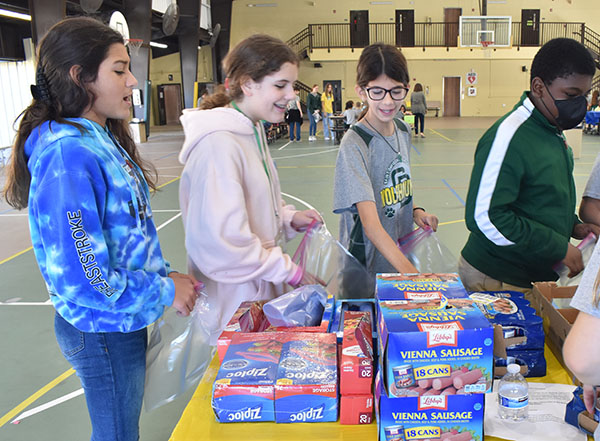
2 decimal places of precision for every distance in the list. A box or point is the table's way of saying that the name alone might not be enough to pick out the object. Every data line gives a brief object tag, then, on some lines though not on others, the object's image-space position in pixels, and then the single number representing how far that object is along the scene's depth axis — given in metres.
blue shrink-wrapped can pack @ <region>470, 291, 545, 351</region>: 1.40
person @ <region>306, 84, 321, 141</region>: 15.48
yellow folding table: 1.19
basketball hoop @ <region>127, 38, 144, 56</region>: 13.85
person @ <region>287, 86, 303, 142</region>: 15.15
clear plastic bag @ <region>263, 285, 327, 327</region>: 1.47
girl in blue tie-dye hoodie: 1.25
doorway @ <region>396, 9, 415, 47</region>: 25.59
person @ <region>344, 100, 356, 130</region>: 12.89
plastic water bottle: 1.23
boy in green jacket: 1.70
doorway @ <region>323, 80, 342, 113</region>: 26.20
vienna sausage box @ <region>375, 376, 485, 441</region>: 1.09
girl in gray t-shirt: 1.84
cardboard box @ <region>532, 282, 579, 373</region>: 1.50
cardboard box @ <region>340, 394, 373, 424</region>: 1.20
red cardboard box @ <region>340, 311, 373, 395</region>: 1.18
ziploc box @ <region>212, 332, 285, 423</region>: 1.19
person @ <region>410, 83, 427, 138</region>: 14.91
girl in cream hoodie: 1.55
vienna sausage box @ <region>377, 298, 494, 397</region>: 1.05
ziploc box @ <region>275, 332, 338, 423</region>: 1.19
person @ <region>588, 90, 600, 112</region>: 16.05
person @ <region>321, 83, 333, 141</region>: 16.05
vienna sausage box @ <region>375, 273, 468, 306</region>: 1.24
